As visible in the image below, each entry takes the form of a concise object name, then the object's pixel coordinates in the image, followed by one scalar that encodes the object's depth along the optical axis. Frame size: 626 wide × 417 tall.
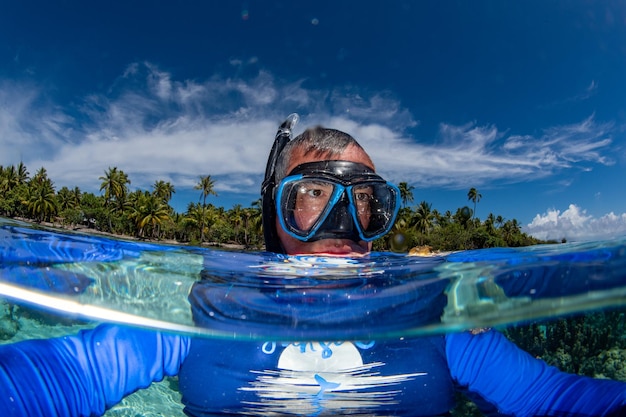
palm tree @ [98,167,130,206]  67.88
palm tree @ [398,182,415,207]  72.72
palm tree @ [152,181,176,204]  76.31
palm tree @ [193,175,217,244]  70.31
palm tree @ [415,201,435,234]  67.56
